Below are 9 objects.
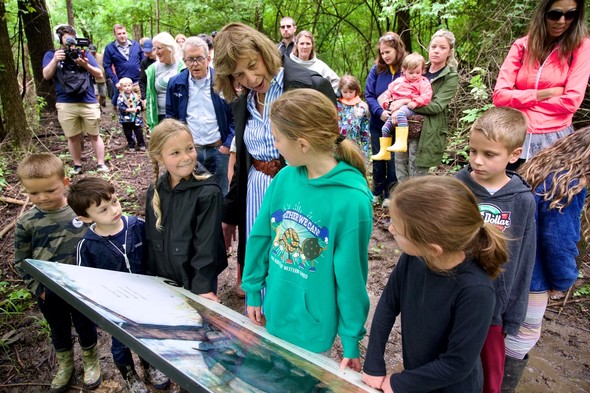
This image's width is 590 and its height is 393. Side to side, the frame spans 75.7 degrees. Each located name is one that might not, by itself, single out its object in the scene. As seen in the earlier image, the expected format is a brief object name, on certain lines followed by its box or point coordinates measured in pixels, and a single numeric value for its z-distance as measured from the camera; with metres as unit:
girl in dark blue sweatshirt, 1.21
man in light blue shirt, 3.64
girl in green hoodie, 1.54
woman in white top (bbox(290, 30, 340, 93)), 5.29
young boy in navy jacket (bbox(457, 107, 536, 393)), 1.66
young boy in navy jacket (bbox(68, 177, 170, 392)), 2.10
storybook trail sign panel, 1.31
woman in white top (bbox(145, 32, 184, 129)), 4.88
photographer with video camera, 5.56
